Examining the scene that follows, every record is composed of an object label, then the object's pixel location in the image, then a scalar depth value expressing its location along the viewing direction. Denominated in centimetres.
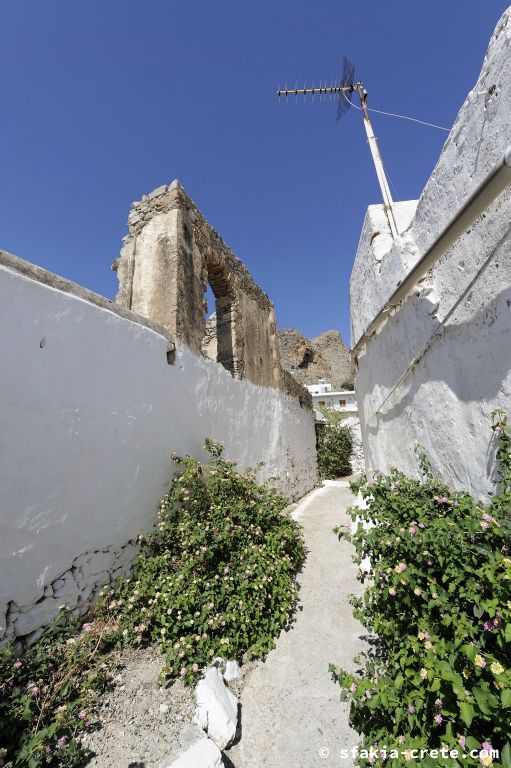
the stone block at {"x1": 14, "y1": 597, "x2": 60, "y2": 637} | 232
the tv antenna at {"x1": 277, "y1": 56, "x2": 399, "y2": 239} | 395
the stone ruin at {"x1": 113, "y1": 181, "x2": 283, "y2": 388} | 466
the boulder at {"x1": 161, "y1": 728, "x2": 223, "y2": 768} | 182
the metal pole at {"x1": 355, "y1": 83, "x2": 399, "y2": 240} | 389
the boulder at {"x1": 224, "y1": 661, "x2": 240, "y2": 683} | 255
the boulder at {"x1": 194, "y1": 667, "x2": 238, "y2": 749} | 209
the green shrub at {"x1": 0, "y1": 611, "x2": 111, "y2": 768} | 181
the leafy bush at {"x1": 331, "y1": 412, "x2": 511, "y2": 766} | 139
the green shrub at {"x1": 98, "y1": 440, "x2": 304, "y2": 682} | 270
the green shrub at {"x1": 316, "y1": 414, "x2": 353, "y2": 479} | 1290
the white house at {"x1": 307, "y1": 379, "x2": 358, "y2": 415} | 2885
